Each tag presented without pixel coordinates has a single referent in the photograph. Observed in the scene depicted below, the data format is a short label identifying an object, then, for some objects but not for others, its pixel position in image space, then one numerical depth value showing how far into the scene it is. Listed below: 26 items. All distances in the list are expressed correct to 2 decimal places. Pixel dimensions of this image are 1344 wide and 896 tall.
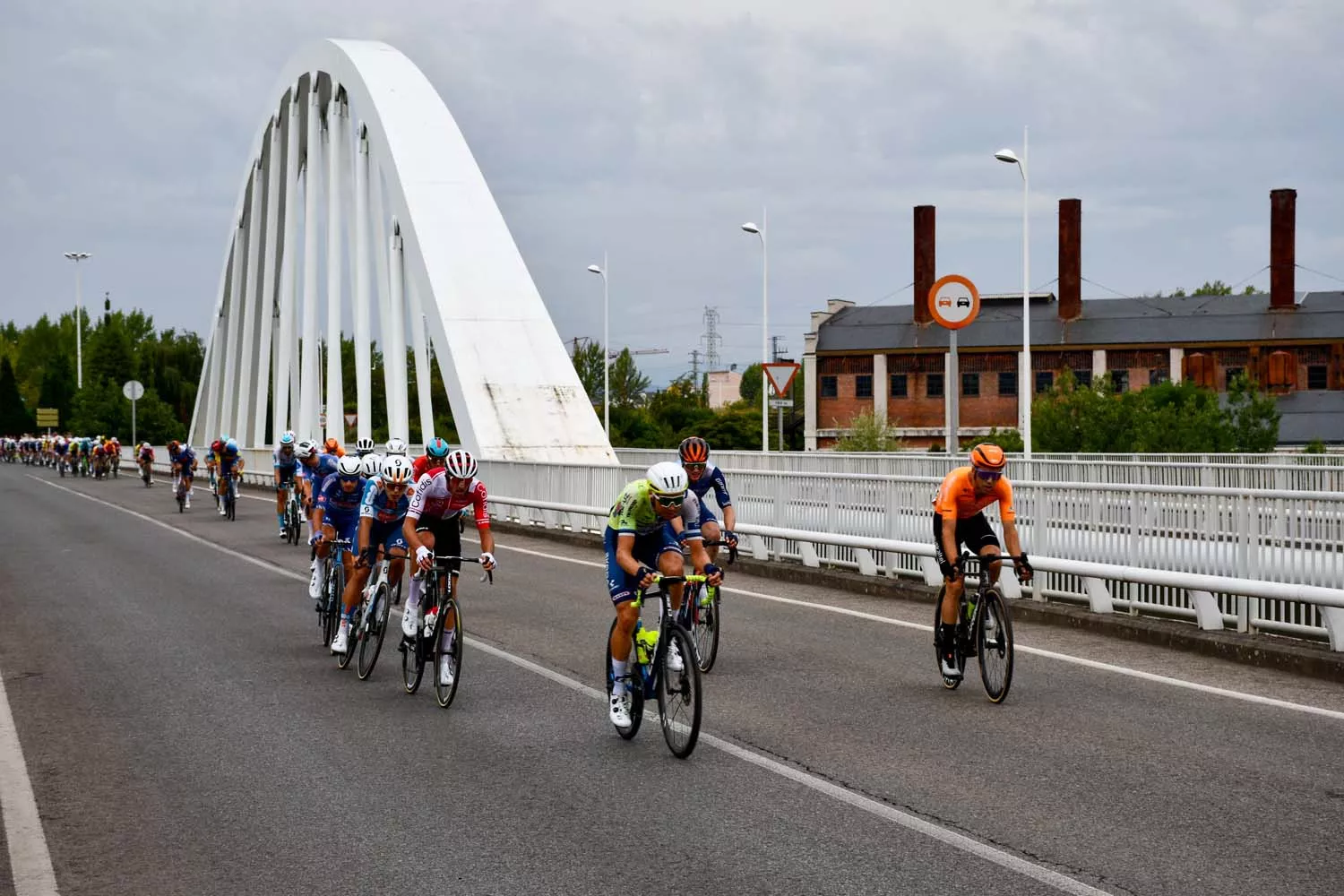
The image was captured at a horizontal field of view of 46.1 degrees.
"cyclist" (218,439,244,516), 30.34
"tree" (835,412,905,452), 55.34
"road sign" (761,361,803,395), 29.30
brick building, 73.50
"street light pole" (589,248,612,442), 52.04
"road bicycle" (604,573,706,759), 7.77
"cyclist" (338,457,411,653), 10.57
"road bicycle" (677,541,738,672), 10.73
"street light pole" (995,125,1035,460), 29.94
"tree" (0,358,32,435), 140.75
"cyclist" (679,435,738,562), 11.18
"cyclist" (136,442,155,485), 51.38
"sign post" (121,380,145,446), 70.12
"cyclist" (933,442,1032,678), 9.48
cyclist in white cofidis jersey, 9.56
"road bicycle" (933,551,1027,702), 9.40
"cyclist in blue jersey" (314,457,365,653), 12.34
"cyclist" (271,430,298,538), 24.36
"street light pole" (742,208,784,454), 36.53
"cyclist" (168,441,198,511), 34.66
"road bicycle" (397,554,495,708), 9.49
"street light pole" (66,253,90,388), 114.88
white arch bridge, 31.45
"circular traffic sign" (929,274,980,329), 19.34
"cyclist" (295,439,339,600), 13.20
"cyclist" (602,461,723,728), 7.89
